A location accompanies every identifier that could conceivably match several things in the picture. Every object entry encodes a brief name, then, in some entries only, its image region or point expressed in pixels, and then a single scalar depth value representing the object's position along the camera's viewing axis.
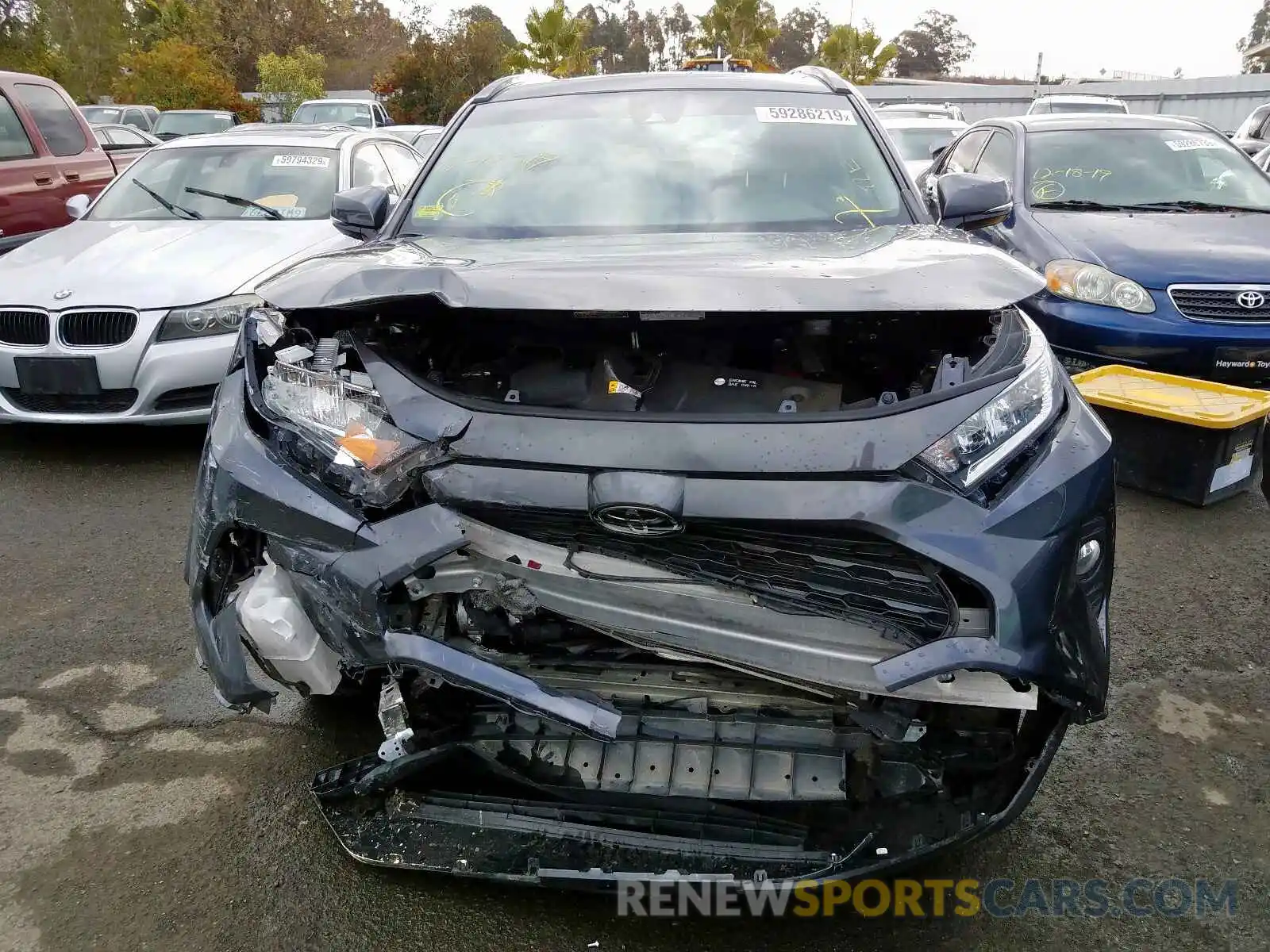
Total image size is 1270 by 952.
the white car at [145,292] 4.71
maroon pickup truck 7.27
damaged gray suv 1.83
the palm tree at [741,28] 40.94
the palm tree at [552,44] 34.03
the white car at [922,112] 13.87
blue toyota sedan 5.02
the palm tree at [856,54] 43.61
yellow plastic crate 4.22
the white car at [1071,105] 16.03
